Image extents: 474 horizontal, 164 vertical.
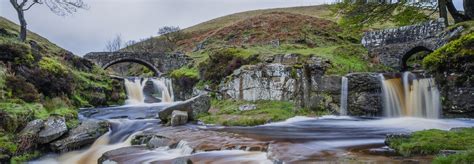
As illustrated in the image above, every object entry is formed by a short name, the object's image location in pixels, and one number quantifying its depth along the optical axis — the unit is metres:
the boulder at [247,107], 13.87
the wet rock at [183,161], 6.18
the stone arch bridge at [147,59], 34.06
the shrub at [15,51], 14.21
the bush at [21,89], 12.55
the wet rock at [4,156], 8.24
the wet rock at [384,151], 6.49
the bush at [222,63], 16.98
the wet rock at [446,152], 5.51
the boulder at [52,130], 9.75
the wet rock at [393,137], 7.22
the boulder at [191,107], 12.64
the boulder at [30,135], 9.22
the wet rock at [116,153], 7.75
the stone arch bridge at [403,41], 14.92
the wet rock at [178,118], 11.84
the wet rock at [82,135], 9.80
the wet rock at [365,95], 12.88
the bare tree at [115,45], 71.56
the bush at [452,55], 11.22
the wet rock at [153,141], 8.92
